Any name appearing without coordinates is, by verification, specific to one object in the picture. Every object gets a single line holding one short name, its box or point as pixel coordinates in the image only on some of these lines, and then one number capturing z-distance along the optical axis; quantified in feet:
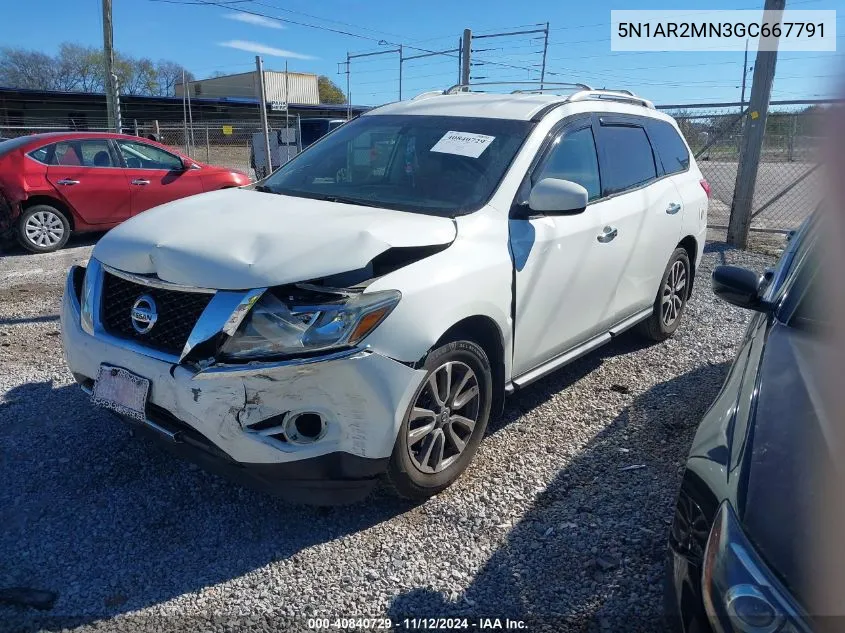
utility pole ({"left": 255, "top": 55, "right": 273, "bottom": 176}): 30.81
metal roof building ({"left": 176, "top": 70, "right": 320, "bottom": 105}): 157.99
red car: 26.61
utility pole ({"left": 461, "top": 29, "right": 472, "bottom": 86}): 37.55
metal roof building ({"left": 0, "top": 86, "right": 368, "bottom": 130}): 102.99
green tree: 256.32
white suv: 8.41
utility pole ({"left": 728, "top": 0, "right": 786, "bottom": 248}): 28.25
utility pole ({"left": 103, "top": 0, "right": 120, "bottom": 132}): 48.24
